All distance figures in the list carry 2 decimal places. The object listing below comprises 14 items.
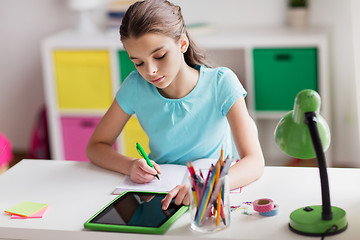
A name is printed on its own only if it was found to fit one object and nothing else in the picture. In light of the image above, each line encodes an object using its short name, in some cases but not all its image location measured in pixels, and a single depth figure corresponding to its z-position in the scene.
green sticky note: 2.19
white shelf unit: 3.93
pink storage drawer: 4.45
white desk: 2.05
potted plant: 4.14
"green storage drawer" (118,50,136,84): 4.22
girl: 2.42
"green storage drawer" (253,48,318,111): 3.95
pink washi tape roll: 2.11
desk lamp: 1.97
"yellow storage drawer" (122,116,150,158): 4.26
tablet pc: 2.07
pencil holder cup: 2.04
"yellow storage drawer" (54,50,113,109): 4.30
